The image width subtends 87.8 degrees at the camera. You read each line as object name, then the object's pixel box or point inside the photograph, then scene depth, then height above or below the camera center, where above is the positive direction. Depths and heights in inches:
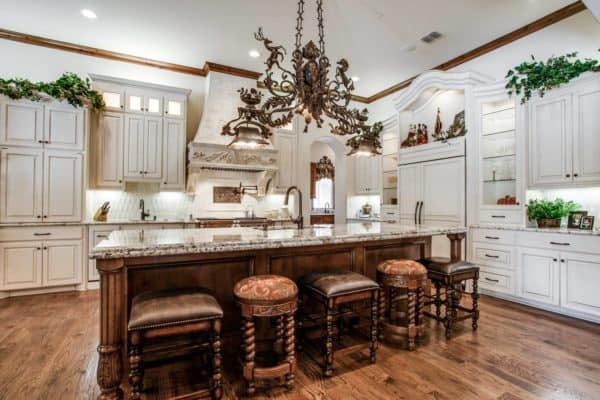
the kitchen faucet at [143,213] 192.4 -6.9
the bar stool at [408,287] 99.1 -26.9
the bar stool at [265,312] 73.9 -26.1
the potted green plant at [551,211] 142.2 -3.3
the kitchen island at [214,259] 69.7 -16.9
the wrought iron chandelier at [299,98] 104.8 +36.0
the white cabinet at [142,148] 184.9 +32.5
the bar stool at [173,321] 64.2 -25.0
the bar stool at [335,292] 84.8 -25.1
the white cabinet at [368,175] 257.4 +24.1
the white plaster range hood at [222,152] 191.8 +32.2
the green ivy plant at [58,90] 155.5 +57.2
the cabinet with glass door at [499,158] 157.2 +24.2
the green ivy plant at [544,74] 134.0 +59.0
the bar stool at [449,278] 112.0 -27.3
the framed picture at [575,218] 139.3 -6.4
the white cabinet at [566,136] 134.1 +31.1
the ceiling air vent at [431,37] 173.2 +94.1
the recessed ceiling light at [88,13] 152.4 +93.6
